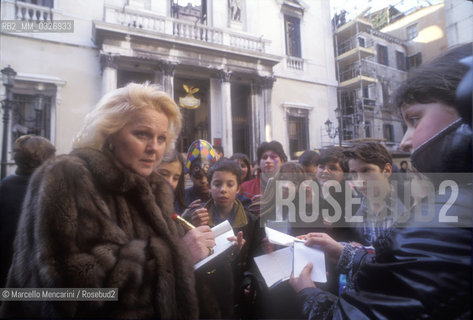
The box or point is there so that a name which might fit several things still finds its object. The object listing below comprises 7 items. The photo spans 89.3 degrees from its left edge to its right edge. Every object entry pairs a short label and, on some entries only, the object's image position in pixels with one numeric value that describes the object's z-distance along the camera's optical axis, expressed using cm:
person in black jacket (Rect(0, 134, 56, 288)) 183
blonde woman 85
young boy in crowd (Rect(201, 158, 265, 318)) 175
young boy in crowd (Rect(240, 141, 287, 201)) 310
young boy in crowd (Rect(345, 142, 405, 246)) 193
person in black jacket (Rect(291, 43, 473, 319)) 59
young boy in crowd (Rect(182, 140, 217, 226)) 275
